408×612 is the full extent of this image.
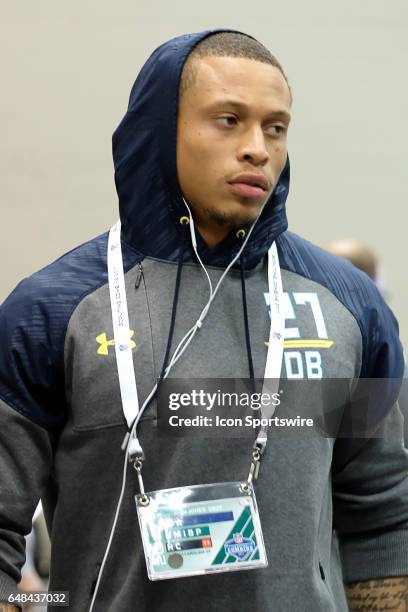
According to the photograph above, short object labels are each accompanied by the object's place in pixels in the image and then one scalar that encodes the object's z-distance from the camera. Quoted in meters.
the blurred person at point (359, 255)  4.91
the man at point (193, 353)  3.18
